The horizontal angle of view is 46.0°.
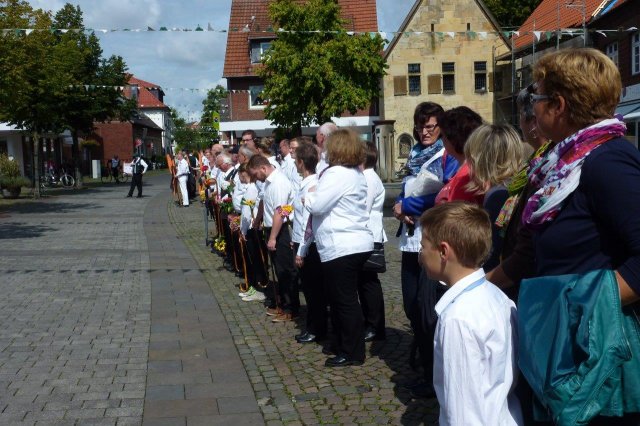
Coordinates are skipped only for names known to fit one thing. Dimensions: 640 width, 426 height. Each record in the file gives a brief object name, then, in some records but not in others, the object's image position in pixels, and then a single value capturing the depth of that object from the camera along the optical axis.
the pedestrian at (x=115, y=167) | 48.66
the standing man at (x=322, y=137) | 6.76
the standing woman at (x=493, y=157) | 3.88
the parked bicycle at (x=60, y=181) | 41.00
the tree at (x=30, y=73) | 20.14
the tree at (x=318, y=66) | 34.94
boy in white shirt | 2.66
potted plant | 29.63
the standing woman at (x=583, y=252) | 2.26
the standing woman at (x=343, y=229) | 5.81
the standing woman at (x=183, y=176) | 24.83
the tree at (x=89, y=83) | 37.16
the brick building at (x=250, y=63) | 49.41
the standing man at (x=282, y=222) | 7.75
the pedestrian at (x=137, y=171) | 29.67
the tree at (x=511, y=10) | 47.53
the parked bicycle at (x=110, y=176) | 51.76
